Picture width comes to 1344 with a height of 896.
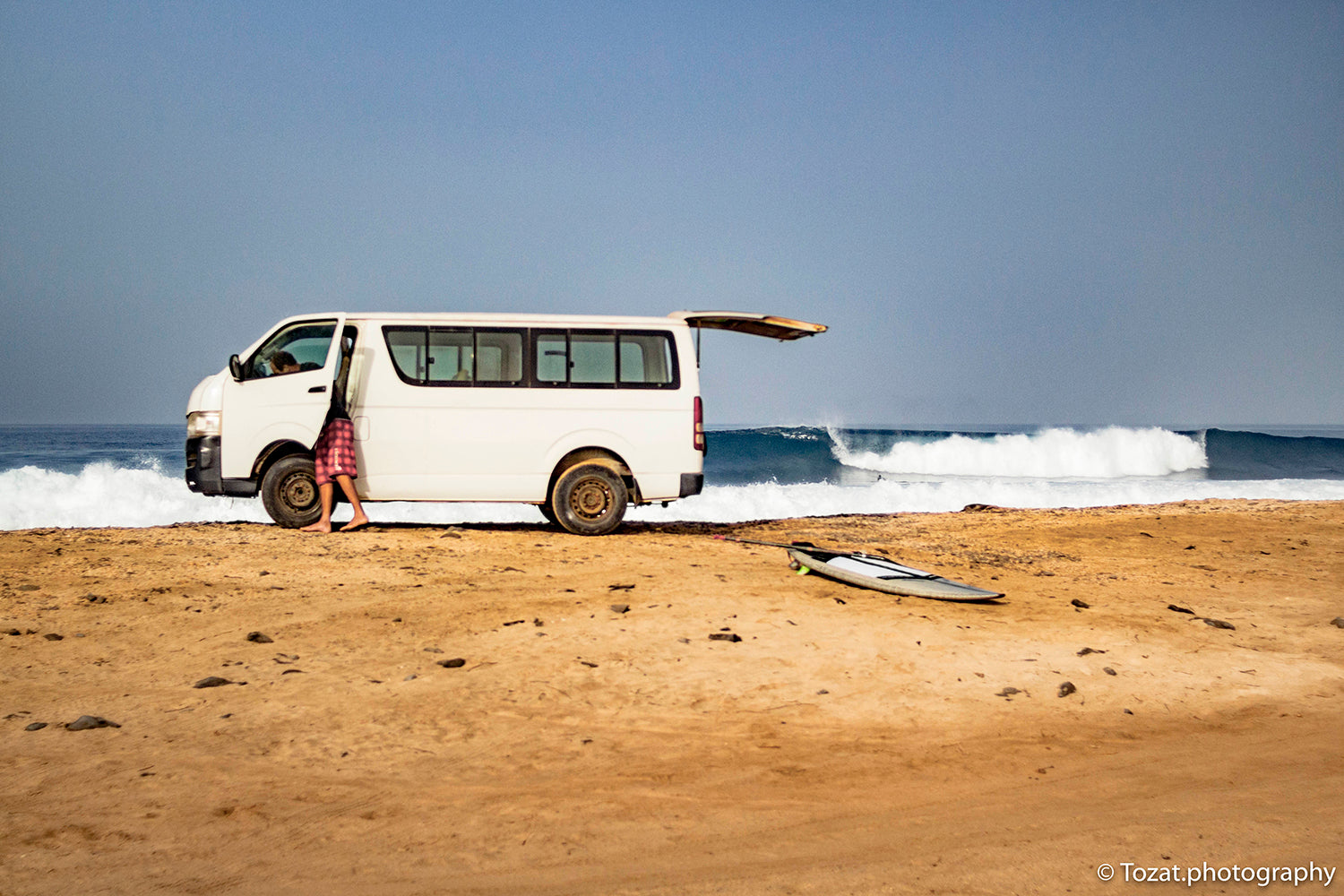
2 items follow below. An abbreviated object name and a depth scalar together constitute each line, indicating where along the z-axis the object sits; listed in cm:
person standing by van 1033
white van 1069
